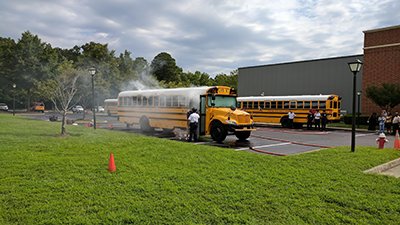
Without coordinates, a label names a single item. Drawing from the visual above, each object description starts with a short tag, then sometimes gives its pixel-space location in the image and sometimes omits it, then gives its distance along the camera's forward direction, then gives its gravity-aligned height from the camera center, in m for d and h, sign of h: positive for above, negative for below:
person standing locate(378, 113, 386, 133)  17.44 -0.77
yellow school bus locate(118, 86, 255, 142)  13.98 -0.17
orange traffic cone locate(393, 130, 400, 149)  11.42 -1.42
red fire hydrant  10.93 -1.25
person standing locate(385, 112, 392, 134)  19.47 -0.93
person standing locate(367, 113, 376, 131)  21.88 -1.13
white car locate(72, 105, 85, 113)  47.50 -0.55
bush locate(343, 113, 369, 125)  26.84 -1.02
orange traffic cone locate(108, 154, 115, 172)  6.92 -1.44
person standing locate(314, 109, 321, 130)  21.05 -0.67
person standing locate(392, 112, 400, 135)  17.94 -0.82
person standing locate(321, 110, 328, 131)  21.19 -0.79
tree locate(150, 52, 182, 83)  61.12 +8.37
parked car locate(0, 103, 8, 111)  50.89 -0.40
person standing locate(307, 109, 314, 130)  22.37 -0.80
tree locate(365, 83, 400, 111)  23.45 +1.19
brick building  27.33 +4.90
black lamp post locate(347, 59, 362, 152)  9.86 +1.38
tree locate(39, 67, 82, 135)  14.30 +1.19
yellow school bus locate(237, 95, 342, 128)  22.94 +0.08
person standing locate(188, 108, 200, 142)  13.86 -0.75
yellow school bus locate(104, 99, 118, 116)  41.62 +0.03
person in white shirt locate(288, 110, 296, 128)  23.28 -0.69
